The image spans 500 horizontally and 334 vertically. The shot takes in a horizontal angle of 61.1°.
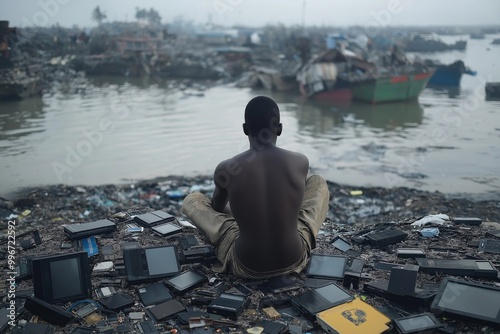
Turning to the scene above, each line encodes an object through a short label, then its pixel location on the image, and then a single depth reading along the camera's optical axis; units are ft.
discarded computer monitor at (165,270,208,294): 8.88
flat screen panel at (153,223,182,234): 11.92
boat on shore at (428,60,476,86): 67.26
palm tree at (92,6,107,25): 166.61
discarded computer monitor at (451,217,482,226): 12.96
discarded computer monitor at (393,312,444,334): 7.16
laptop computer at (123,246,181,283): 9.32
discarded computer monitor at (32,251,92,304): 8.37
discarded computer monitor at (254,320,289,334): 7.49
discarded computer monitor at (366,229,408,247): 11.38
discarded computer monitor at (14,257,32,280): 9.50
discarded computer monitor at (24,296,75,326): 7.67
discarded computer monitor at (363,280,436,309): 8.15
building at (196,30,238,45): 140.12
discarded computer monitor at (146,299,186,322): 7.98
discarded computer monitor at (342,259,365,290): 9.07
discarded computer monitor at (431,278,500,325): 7.50
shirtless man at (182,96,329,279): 8.34
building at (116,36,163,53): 92.73
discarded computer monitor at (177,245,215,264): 10.30
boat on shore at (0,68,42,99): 50.49
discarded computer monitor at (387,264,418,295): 8.32
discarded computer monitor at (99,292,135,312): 8.27
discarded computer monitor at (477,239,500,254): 10.65
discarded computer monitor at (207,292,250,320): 7.97
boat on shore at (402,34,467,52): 160.97
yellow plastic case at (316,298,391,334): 7.36
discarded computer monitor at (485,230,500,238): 11.69
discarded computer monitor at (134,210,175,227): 12.58
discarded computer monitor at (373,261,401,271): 9.92
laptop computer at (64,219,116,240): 11.41
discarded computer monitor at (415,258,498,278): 9.27
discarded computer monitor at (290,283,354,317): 8.02
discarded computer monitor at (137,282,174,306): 8.54
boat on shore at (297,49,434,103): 53.93
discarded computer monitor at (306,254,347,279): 9.49
